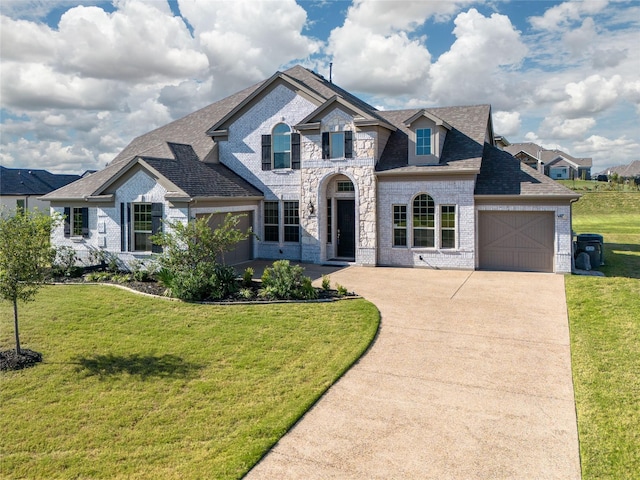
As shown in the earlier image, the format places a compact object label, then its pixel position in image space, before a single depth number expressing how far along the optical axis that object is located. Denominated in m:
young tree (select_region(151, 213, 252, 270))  14.20
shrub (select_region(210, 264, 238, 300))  13.56
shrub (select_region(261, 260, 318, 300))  13.26
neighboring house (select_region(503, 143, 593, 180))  78.94
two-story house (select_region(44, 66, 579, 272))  17.91
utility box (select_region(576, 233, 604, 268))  18.66
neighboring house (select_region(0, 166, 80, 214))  46.84
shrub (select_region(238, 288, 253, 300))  13.43
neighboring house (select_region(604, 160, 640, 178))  95.94
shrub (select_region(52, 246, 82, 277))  17.17
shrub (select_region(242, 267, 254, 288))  14.89
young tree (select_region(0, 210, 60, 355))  9.05
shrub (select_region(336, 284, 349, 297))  13.46
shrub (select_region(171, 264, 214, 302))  13.35
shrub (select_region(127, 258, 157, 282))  16.23
